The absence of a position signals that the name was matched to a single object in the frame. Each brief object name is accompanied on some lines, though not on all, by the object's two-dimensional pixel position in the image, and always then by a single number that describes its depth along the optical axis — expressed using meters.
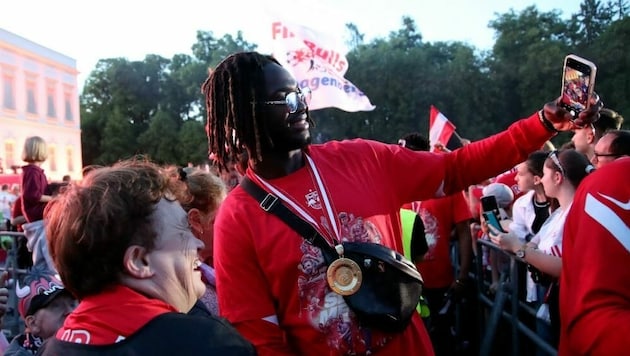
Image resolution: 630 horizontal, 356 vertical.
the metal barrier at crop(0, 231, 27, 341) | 6.06
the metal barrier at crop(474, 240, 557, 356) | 3.85
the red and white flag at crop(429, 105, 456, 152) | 7.91
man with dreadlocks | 1.96
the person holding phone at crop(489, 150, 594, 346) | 3.06
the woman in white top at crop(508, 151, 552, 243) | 4.56
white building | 33.90
